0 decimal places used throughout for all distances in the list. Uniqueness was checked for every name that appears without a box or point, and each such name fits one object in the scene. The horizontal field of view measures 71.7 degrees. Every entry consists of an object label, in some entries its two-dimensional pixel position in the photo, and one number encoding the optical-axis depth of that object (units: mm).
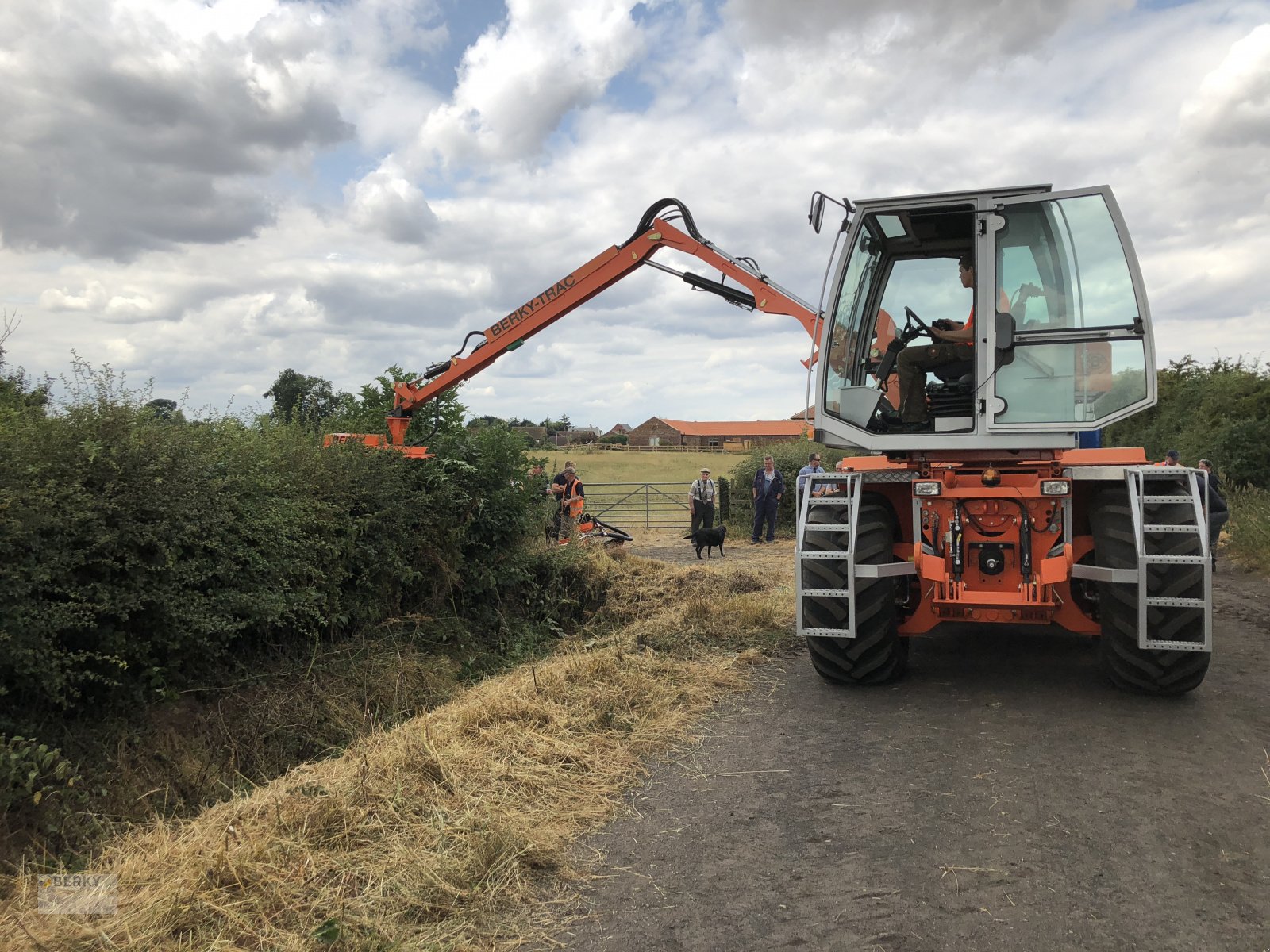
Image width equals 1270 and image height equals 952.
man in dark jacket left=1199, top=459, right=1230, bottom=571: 11094
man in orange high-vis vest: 14438
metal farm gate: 24125
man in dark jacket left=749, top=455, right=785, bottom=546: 18984
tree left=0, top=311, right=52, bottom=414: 6543
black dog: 15656
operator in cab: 6680
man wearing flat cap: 18141
